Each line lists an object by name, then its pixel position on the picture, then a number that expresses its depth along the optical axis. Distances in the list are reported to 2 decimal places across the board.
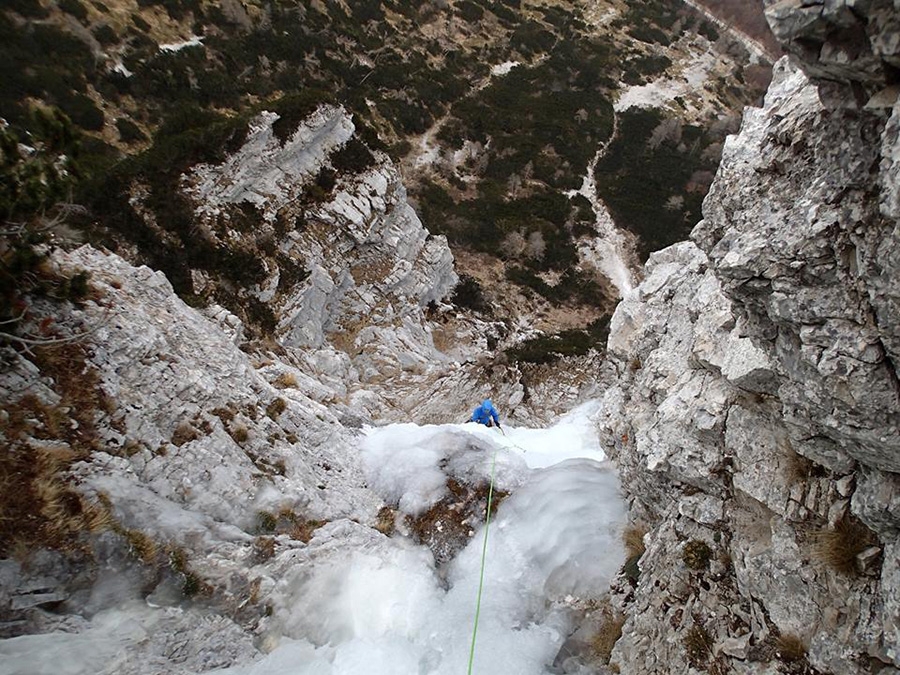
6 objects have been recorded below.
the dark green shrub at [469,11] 46.78
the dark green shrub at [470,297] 25.58
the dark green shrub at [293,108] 21.33
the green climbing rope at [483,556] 7.50
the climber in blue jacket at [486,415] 14.19
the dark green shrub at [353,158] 22.75
